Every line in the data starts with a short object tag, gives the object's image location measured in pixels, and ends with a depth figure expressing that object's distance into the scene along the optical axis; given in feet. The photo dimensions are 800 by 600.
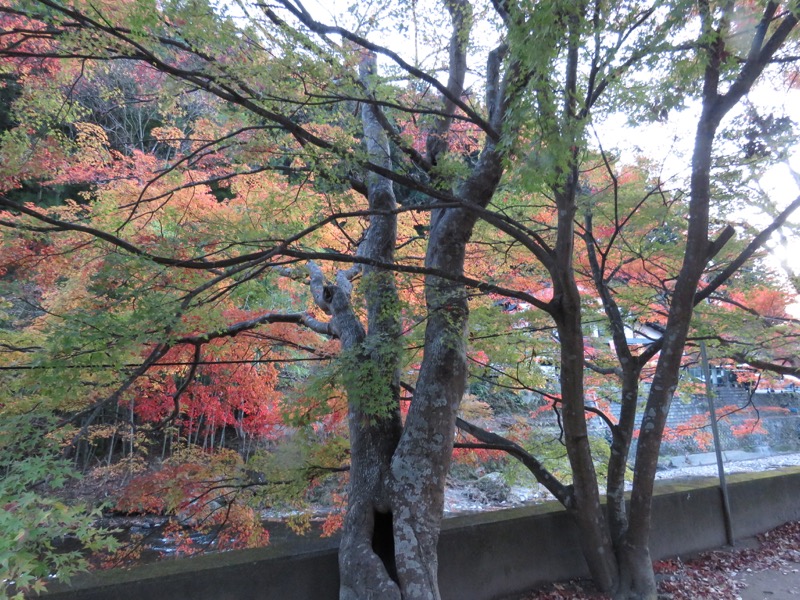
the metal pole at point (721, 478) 20.42
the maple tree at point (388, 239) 11.28
